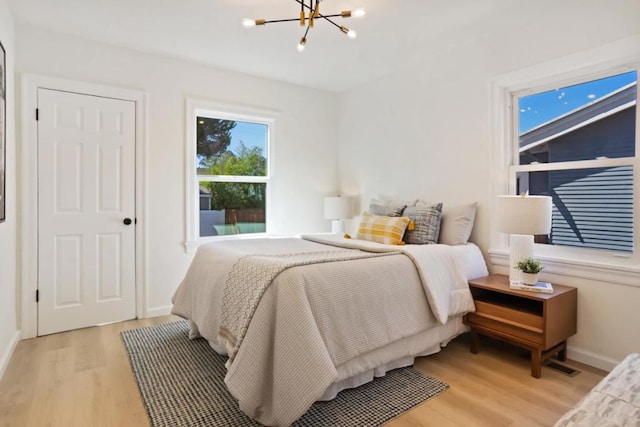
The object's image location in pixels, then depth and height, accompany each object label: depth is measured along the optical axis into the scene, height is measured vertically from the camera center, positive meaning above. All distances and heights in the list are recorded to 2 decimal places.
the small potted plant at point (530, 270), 2.42 -0.39
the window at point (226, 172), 3.80 +0.38
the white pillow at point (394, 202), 3.60 +0.06
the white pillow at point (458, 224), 3.02 -0.12
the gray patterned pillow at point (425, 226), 3.04 -0.14
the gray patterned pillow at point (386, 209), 3.41 -0.01
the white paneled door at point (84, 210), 3.05 -0.04
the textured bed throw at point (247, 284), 1.86 -0.42
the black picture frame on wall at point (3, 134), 2.35 +0.46
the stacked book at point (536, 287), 2.36 -0.50
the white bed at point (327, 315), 1.71 -0.60
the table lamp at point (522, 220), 2.37 -0.07
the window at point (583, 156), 2.39 +0.38
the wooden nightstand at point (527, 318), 2.25 -0.69
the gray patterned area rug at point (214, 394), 1.83 -1.04
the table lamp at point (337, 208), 4.28 +0.00
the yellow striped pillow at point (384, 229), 3.05 -0.18
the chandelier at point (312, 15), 2.27 +1.18
